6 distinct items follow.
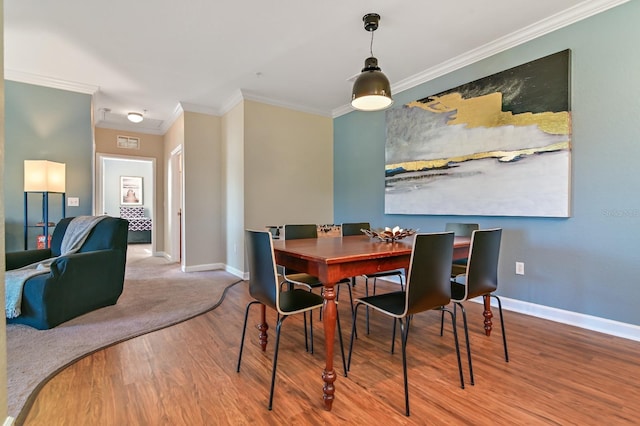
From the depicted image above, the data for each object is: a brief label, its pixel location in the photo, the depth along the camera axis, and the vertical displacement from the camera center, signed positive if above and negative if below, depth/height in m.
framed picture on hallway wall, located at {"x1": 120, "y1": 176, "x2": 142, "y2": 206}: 9.46 +0.58
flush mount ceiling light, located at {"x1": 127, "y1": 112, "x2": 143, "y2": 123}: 5.12 +1.54
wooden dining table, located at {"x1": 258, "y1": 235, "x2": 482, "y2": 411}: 1.59 -0.29
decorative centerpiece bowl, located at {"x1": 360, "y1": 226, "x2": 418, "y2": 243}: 2.24 -0.17
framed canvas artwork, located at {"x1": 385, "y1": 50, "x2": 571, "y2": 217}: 2.69 +0.65
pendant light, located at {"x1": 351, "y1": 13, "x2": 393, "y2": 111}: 2.26 +0.89
